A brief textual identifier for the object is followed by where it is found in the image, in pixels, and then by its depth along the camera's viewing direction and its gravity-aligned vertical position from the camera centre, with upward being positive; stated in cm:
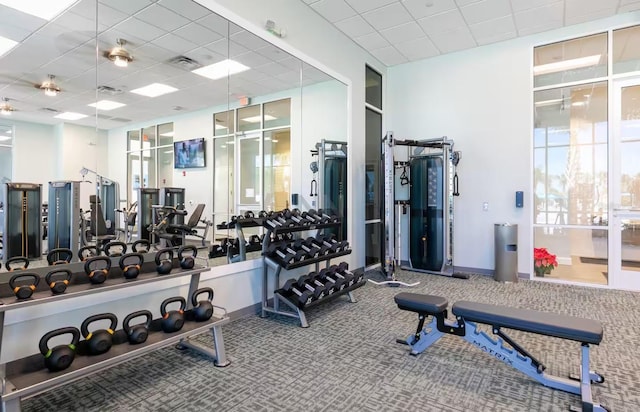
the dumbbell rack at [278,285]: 351 -92
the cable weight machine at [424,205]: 531 -3
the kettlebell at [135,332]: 223 -84
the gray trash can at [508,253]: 525 -77
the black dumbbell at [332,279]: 386 -87
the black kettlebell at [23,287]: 188 -46
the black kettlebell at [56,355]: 187 -83
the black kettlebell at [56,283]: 199 -47
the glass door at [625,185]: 478 +24
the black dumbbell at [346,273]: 414 -85
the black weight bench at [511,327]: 212 -86
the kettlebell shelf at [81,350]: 176 -92
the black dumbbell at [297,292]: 344 -92
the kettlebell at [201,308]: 262 -81
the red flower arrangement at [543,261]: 530 -92
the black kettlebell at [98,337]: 206 -81
